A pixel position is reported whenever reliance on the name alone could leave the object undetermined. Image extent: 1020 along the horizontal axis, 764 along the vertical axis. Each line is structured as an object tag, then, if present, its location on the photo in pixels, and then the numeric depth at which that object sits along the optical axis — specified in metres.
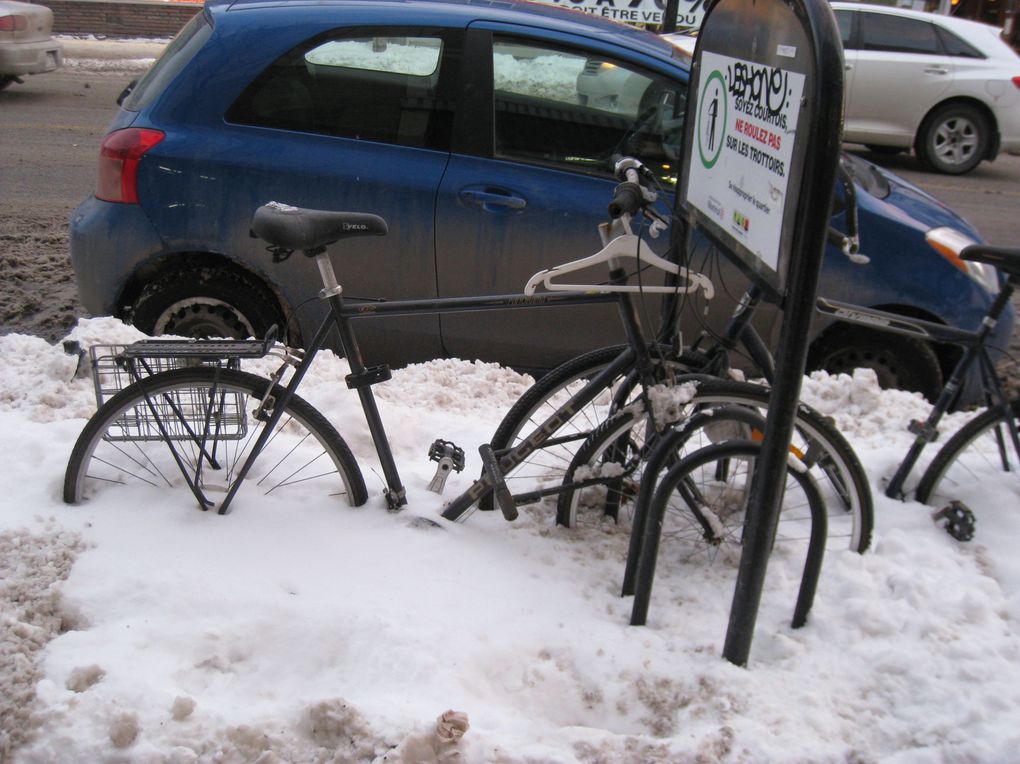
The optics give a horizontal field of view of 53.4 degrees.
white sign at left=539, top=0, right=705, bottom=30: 14.72
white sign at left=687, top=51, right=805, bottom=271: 2.32
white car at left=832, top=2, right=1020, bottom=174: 11.11
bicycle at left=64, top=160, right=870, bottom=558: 3.02
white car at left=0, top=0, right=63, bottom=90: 12.02
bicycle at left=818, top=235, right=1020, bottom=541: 3.29
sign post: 2.13
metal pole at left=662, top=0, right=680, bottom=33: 13.77
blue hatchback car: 4.54
